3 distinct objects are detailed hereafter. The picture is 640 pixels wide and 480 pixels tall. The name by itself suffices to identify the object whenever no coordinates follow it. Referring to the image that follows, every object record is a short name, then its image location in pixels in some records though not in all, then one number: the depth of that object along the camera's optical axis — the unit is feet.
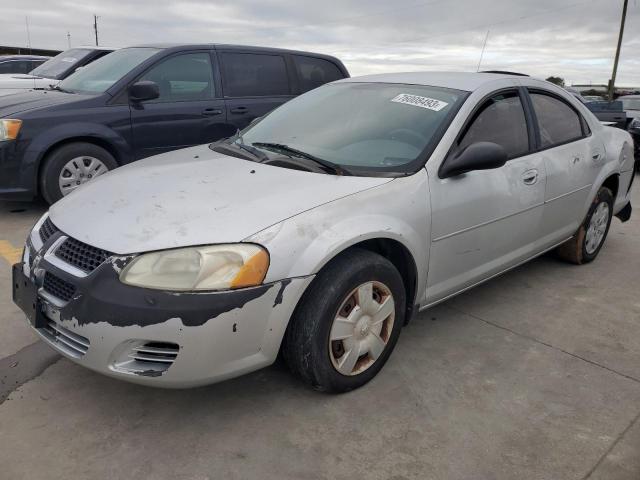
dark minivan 16.31
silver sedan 6.90
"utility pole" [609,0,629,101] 95.12
